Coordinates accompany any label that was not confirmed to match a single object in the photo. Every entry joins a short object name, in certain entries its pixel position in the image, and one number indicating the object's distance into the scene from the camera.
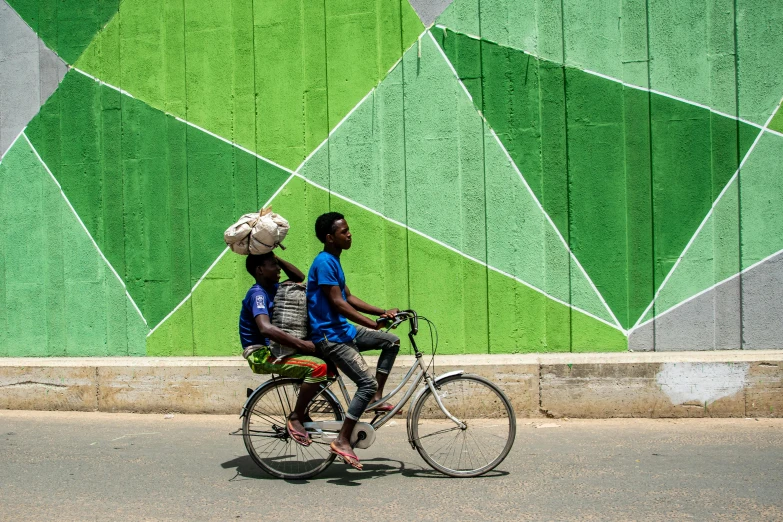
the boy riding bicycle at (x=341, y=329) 5.25
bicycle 5.32
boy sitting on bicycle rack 5.26
